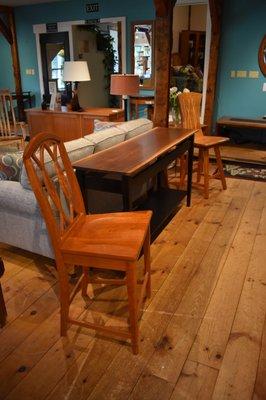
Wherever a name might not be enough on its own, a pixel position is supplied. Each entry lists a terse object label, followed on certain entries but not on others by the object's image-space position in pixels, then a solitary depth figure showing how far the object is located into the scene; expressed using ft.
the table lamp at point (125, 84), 12.96
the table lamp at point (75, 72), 15.14
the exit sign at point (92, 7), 19.82
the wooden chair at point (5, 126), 14.88
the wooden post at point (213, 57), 15.69
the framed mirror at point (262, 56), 16.07
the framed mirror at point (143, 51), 19.11
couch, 7.02
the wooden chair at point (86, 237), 4.89
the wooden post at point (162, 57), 11.23
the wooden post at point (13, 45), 22.63
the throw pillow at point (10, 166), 7.47
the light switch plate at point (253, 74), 16.64
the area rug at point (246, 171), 14.21
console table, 6.61
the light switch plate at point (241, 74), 16.94
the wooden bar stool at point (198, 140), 11.54
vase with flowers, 13.52
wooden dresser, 15.70
